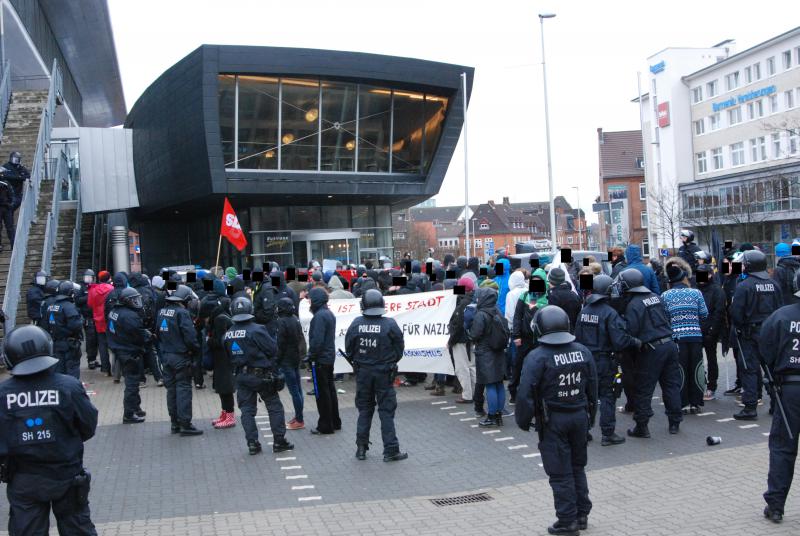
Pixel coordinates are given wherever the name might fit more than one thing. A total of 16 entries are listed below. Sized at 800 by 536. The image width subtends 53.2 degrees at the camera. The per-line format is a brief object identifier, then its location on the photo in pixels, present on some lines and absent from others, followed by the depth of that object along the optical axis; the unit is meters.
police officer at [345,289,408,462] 9.41
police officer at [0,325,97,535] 5.51
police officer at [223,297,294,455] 9.84
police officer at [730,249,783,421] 10.23
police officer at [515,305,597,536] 6.57
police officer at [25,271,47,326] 15.82
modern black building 29.78
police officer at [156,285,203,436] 10.97
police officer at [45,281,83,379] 13.05
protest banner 13.28
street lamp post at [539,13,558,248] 27.36
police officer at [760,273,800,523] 6.56
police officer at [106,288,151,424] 11.72
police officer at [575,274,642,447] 9.61
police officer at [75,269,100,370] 16.86
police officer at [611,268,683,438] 9.79
